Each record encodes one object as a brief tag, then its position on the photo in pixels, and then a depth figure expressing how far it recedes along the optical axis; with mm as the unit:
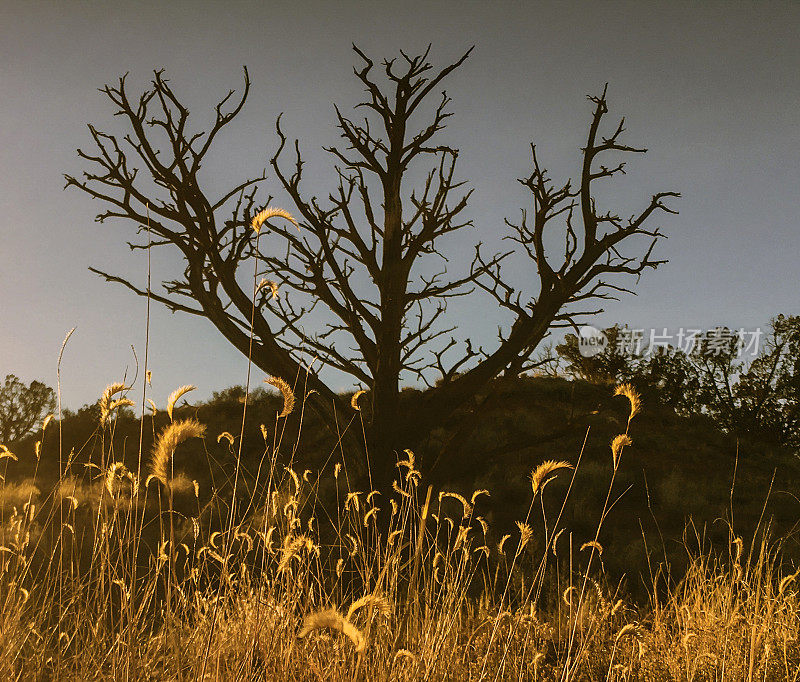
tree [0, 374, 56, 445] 26094
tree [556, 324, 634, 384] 16391
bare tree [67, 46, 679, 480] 7520
